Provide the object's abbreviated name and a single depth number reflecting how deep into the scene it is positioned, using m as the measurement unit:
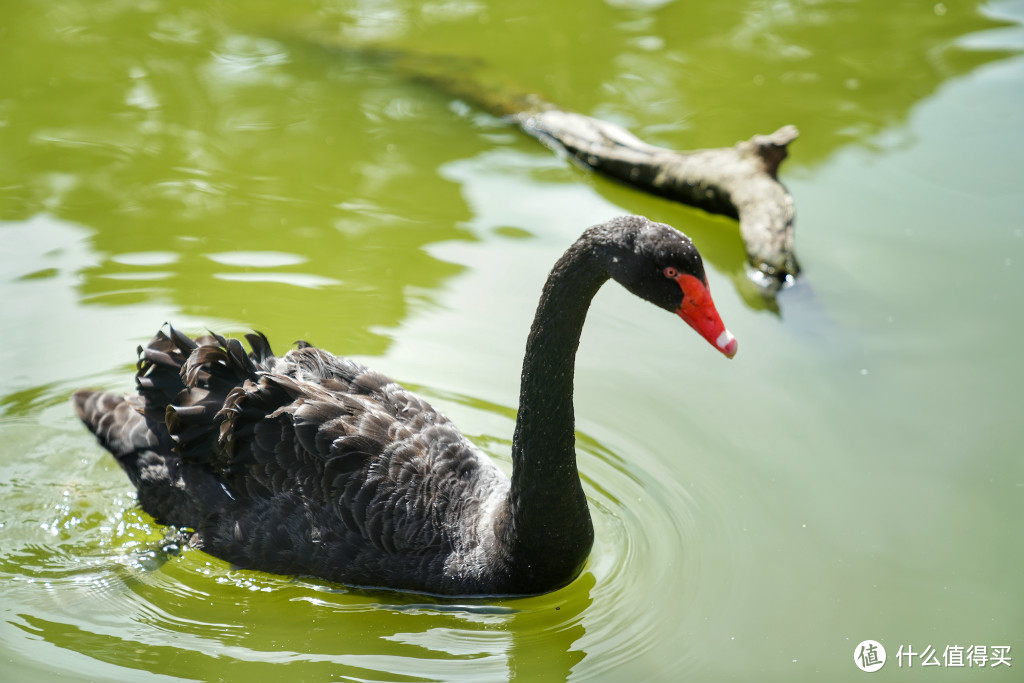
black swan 8.23
